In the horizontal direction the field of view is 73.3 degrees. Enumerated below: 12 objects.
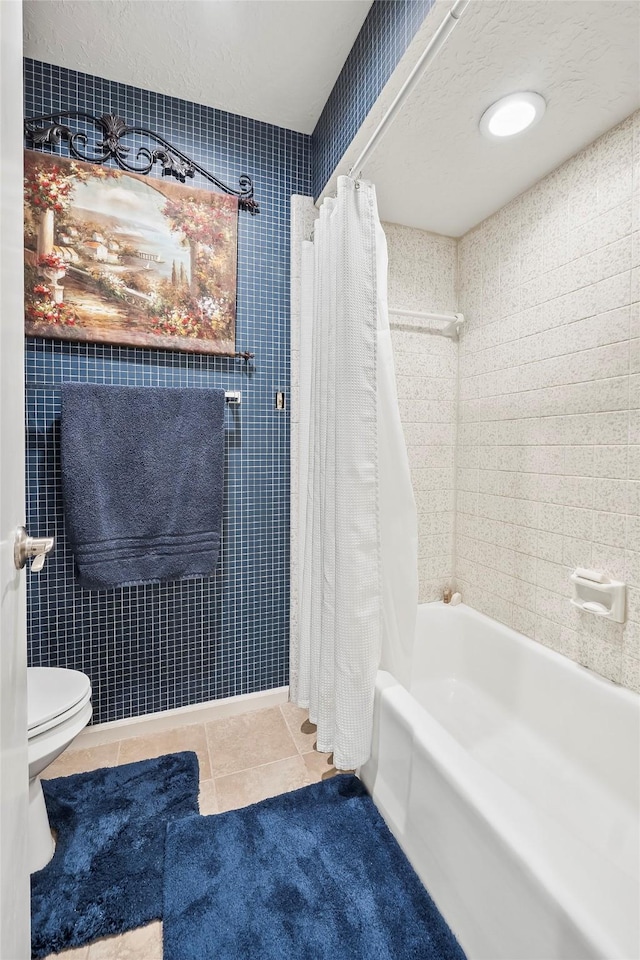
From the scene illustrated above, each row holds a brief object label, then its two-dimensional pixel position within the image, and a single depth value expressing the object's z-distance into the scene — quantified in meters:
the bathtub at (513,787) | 0.78
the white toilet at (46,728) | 1.14
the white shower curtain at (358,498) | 1.37
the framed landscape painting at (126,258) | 1.53
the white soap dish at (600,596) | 1.35
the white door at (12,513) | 0.56
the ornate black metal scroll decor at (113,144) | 1.54
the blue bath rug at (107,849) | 1.05
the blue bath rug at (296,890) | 0.99
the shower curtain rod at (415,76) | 0.96
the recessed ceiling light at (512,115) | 1.28
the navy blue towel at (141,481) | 1.53
